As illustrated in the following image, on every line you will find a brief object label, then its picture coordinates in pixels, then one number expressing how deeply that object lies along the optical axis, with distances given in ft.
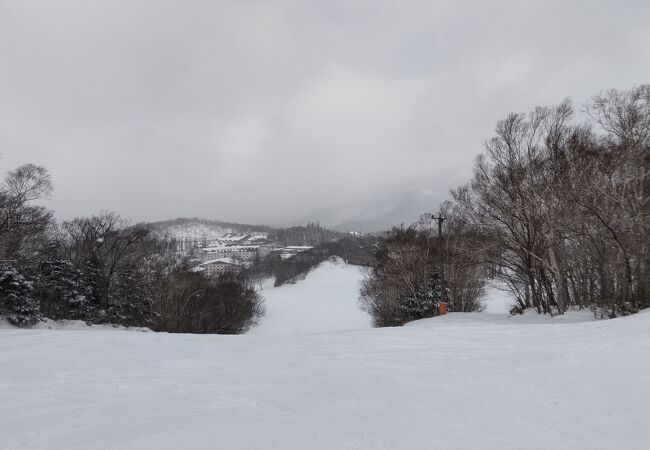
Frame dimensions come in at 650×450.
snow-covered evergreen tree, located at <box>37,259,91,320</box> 103.30
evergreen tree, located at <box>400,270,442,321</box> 105.09
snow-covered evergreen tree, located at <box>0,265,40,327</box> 80.18
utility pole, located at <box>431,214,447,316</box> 95.86
